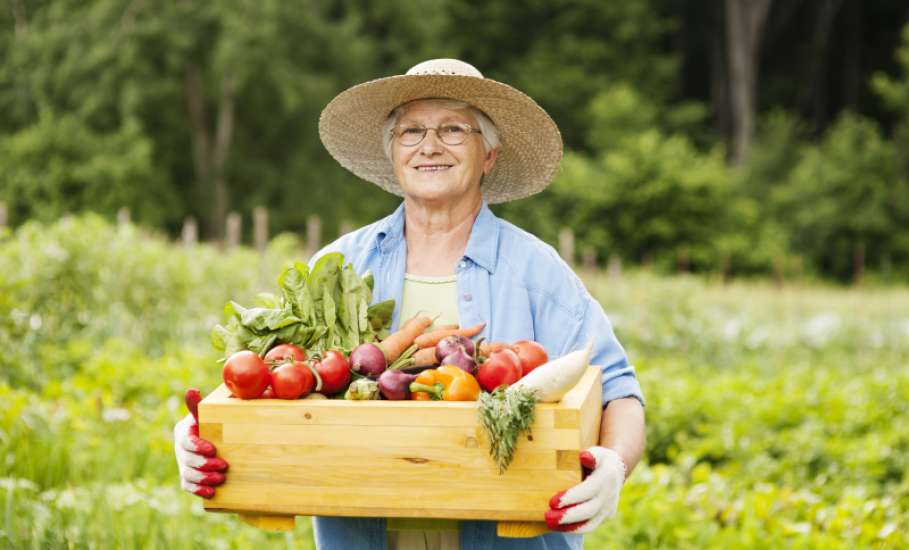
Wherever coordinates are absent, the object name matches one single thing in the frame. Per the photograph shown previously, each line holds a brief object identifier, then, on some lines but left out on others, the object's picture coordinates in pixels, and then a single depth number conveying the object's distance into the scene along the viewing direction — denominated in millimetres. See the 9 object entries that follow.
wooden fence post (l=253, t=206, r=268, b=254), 11635
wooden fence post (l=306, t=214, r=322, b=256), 12766
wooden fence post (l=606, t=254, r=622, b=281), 12289
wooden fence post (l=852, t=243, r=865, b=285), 22688
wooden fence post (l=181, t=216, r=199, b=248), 10948
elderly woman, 2674
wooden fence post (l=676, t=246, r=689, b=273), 22006
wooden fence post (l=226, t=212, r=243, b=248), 12639
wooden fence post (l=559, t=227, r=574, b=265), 12414
